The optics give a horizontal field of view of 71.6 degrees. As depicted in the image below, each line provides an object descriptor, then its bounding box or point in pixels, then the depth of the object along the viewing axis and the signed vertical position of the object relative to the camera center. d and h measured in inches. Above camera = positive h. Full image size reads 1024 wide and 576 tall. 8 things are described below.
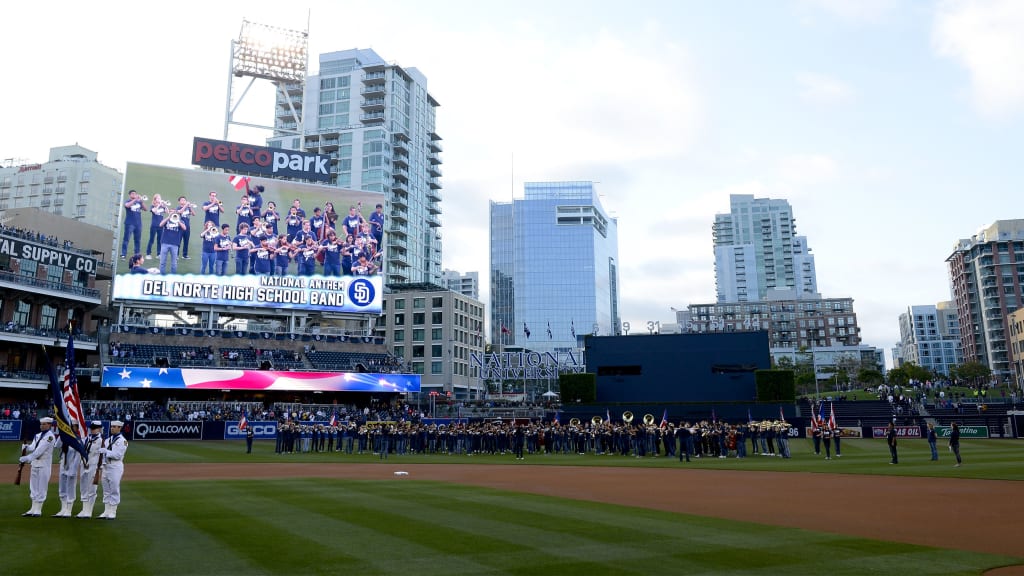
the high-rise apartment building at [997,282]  5600.4 +954.4
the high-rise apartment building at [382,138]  5315.0 +2057.6
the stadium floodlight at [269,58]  3681.1 +1851.9
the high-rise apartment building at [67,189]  5339.6 +1679.6
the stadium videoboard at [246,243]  2800.2 +680.1
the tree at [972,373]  4985.2 +214.6
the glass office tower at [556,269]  7190.0 +1399.6
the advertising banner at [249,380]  2589.6 +115.0
